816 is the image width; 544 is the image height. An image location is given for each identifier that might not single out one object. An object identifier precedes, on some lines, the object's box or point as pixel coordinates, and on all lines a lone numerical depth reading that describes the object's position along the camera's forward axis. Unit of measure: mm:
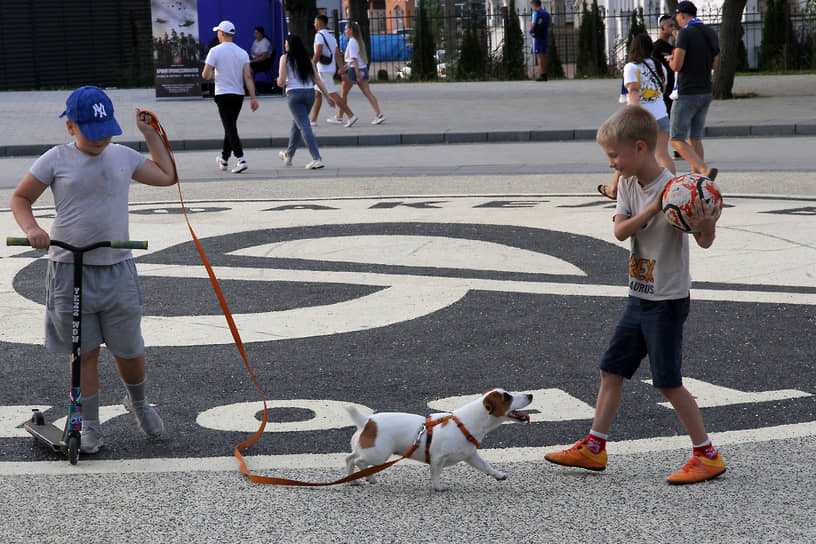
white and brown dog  3910
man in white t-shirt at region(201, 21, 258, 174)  13906
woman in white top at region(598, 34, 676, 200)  10695
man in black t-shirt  11914
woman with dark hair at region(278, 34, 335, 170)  13781
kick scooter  4316
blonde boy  3939
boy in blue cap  4410
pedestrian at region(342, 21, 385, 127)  20281
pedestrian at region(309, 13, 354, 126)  18094
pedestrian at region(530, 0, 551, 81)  29578
